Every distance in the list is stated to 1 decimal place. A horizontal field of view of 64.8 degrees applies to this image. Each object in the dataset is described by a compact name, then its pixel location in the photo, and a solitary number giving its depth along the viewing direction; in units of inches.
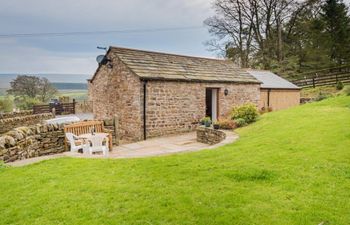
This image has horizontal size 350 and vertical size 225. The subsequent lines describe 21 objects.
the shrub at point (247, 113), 537.1
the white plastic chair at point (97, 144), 379.2
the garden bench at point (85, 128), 422.9
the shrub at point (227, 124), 501.0
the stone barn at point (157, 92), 541.0
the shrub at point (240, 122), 515.6
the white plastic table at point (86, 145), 381.9
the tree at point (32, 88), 1705.2
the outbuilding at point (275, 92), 829.8
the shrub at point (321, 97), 767.7
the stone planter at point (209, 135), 456.6
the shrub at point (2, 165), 253.1
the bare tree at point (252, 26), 1333.7
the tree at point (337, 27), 1175.6
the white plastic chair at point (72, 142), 386.0
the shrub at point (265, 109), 794.0
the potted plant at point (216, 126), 495.0
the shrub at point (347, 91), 672.9
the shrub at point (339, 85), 963.5
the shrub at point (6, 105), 1206.3
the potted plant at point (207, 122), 518.9
